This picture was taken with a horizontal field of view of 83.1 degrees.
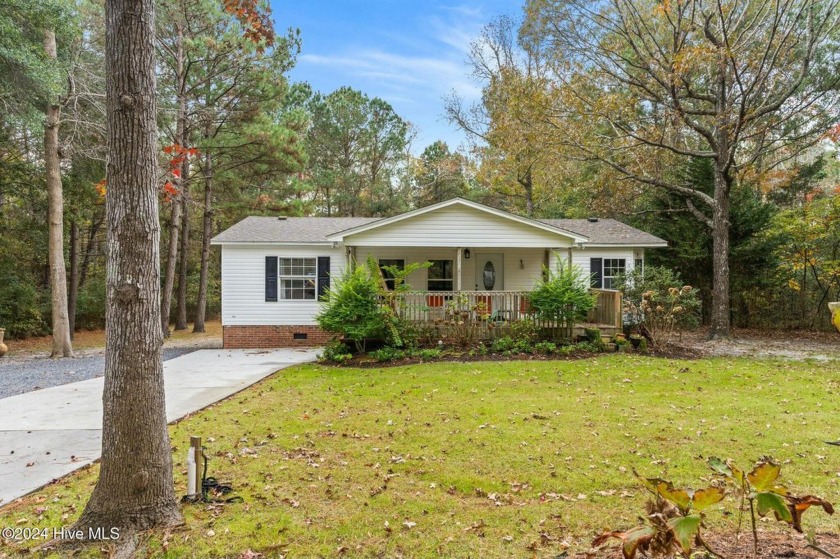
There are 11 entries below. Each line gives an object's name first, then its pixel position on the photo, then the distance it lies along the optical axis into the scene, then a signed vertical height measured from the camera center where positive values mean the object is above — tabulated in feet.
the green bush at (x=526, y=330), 38.47 -3.62
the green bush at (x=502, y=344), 36.83 -4.60
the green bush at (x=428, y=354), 35.24 -5.04
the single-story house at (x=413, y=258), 41.98 +2.89
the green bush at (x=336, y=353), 34.83 -4.93
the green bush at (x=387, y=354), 34.68 -4.97
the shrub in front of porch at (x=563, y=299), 37.19 -1.09
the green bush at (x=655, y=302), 37.91 -1.45
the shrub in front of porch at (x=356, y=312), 34.94 -1.81
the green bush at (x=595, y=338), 37.30 -4.30
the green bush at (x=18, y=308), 53.31 -2.00
